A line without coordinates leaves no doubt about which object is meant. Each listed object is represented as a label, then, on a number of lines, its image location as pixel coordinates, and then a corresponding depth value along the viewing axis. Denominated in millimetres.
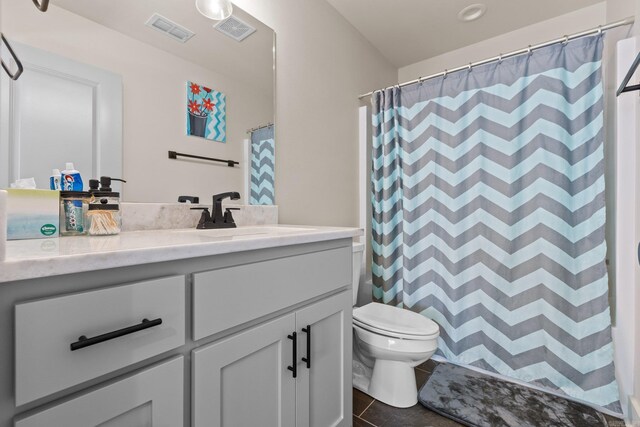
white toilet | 1438
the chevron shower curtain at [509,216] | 1479
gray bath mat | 1375
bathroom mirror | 875
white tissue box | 757
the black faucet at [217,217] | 1217
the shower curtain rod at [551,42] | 1385
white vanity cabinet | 471
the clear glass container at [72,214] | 868
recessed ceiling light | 1982
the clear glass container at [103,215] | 853
